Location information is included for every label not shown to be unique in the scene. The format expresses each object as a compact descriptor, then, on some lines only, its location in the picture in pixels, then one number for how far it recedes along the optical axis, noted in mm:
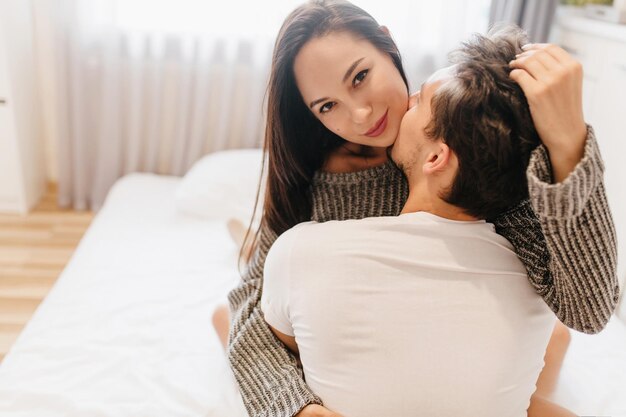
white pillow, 2381
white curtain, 2734
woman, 913
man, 959
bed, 1373
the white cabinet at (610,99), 2096
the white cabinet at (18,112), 2600
